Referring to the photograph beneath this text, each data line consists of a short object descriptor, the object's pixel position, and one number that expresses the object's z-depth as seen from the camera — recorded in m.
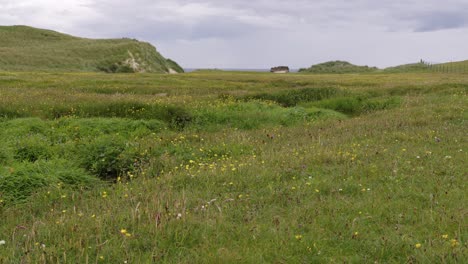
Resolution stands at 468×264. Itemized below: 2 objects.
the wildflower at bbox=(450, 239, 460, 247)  4.90
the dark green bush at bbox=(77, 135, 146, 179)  10.28
